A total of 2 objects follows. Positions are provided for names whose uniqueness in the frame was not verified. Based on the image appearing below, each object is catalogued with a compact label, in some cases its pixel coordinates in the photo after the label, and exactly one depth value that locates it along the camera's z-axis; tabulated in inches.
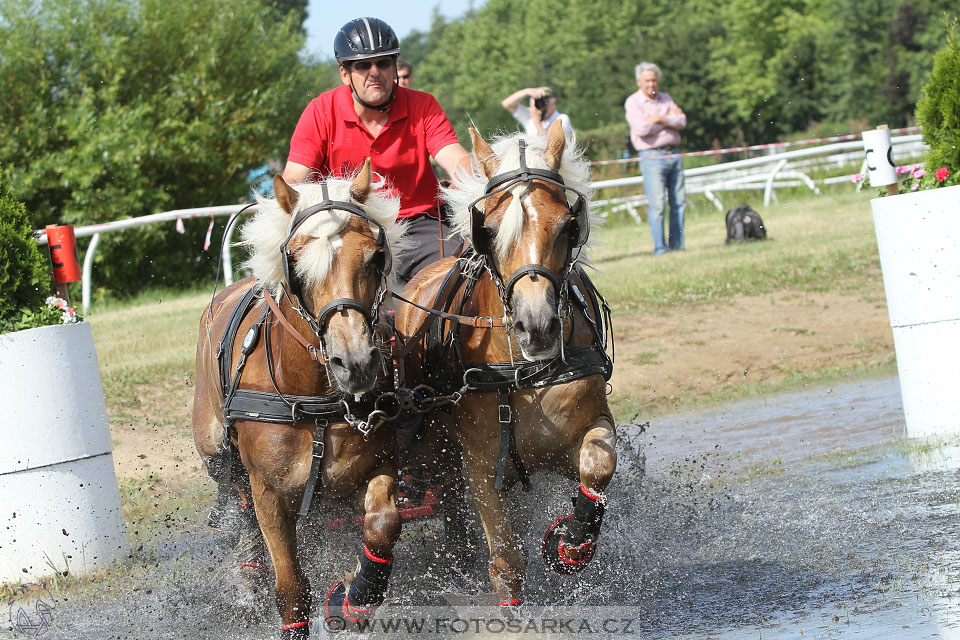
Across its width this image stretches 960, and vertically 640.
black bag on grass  1143.0
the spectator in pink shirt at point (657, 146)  1099.9
